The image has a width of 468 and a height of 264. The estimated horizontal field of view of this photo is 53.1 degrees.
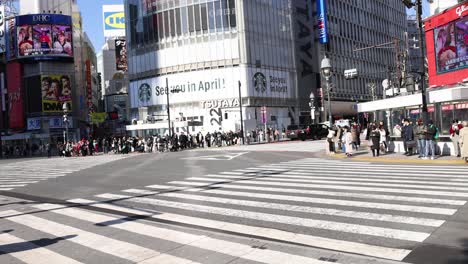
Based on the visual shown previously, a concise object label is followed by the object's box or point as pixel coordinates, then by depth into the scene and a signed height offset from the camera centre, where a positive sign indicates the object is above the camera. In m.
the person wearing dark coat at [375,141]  22.25 -0.82
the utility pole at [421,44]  19.30 +3.18
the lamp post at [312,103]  35.57 +1.81
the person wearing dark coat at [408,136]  21.17 -0.66
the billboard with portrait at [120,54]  113.38 +20.86
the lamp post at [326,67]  25.78 +3.27
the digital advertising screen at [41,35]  74.38 +17.36
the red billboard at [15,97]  76.75 +7.83
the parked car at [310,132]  47.34 -0.44
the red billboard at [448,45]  26.58 +4.48
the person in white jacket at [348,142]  23.34 -0.83
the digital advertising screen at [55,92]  75.81 +8.27
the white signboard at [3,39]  76.89 +17.71
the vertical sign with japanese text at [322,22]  75.62 +17.07
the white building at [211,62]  63.16 +10.12
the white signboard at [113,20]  126.62 +32.71
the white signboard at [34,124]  74.88 +3.11
